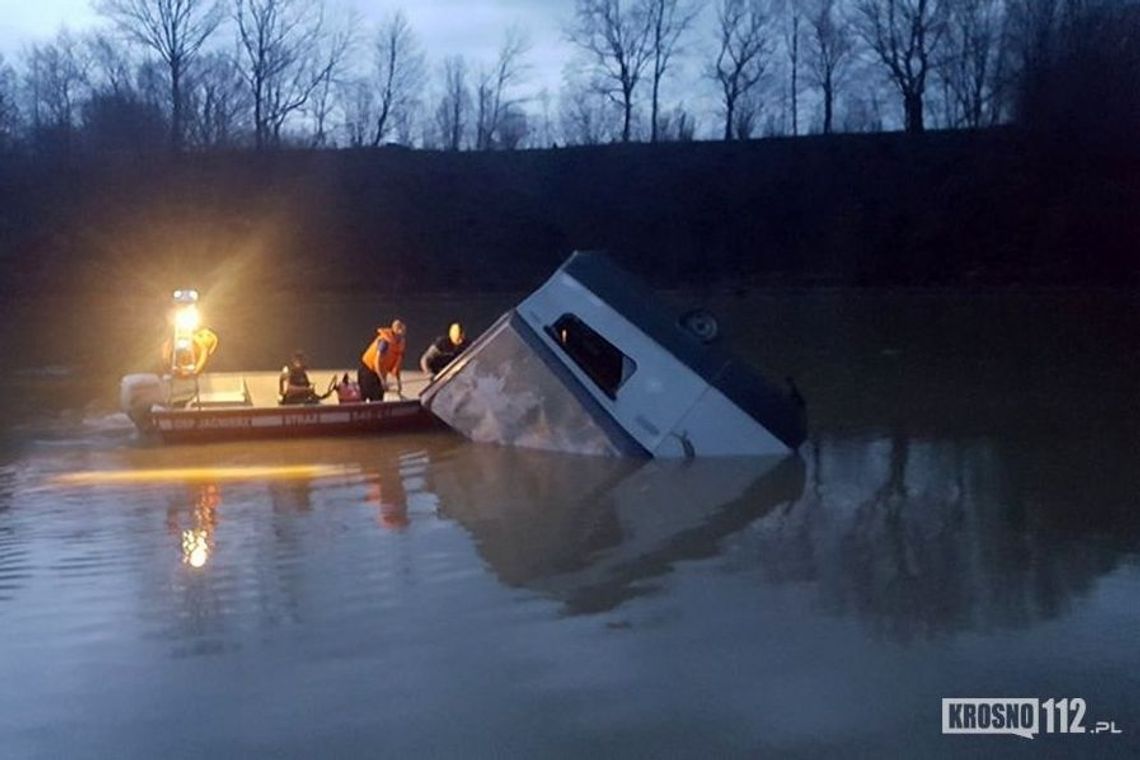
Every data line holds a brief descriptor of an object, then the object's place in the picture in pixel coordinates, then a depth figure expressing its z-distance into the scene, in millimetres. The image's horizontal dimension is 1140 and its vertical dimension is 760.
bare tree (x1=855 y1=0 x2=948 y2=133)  61312
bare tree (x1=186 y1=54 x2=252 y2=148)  63625
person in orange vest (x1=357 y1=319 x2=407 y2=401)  17641
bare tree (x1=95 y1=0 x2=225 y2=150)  68975
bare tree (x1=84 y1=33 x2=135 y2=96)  69125
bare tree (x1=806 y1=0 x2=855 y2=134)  64562
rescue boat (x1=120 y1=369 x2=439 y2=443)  16484
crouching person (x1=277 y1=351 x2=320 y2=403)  17484
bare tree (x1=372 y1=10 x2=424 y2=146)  68500
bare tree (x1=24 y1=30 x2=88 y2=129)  67444
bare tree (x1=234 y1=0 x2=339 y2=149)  69750
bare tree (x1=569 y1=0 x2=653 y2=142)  67750
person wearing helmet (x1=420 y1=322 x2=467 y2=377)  18505
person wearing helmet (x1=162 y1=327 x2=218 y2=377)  17891
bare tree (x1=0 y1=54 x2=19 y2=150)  63000
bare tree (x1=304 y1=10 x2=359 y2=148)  65125
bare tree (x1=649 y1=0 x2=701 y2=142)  67000
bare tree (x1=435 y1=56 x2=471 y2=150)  68000
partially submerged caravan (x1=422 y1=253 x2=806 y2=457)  15000
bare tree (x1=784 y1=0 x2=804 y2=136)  65625
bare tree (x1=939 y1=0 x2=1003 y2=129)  59562
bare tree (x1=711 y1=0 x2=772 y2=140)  66062
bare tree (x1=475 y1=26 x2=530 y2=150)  66312
